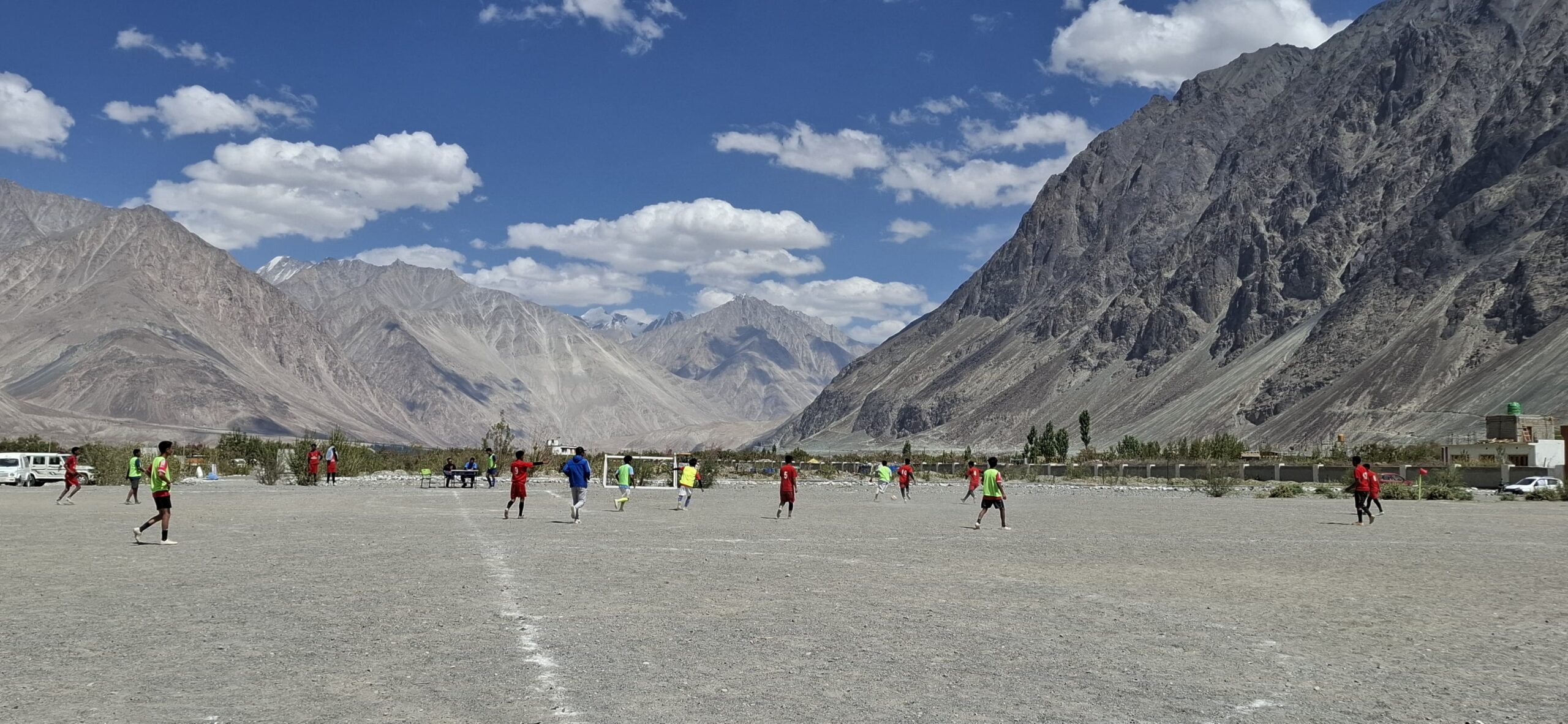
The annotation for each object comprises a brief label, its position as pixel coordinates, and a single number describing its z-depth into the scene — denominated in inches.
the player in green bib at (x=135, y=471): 1075.3
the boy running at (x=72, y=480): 1398.9
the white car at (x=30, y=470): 2080.5
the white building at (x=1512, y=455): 2874.0
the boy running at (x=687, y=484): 1285.7
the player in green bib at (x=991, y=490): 1067.9
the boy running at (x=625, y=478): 1400.1
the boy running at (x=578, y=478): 1088.2
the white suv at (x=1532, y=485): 2122.3
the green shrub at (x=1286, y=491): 2020.2
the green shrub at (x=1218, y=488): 2050.9
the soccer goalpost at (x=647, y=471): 2288.4
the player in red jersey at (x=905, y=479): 1796.3
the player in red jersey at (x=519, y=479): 1155.9
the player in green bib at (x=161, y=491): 805.2
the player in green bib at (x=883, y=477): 1761.8
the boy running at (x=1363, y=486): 1182.3
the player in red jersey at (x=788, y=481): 1206.9
